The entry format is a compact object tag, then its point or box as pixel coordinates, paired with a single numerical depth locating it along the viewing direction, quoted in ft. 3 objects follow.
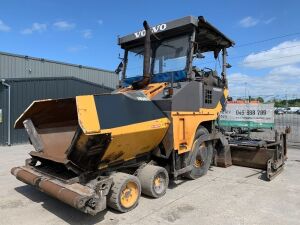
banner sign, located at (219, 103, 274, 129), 26.15
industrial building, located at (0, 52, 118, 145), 29.77
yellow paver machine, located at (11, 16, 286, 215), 9.70
